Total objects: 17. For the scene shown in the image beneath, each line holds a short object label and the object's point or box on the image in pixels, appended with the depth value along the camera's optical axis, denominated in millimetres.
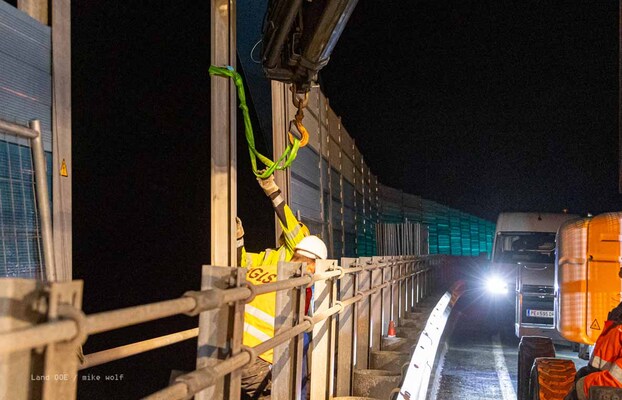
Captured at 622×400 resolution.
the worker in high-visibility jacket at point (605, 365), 3629
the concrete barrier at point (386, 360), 7613
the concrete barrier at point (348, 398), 5438
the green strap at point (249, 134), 6584
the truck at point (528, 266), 13445
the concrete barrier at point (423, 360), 5376
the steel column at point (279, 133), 8680
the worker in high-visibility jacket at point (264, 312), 5230
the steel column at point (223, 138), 7414
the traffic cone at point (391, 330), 9461
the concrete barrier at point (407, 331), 10172
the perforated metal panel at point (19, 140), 4520
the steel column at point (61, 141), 5254
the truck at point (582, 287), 5879
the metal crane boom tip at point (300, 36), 5457
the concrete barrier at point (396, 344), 9000
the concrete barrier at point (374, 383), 6270
